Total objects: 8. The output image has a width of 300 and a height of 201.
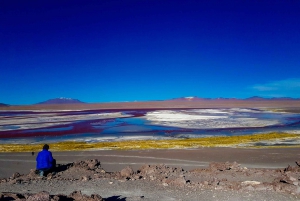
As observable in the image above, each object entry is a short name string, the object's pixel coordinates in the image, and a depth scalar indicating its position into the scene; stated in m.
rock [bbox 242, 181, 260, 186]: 10.98
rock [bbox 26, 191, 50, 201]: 7.51
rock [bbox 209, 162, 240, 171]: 13.45
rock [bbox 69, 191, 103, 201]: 8.34
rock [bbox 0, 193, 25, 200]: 7.95
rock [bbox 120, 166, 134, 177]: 12.43
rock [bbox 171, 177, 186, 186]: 11.05
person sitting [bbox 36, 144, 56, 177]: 12.87
